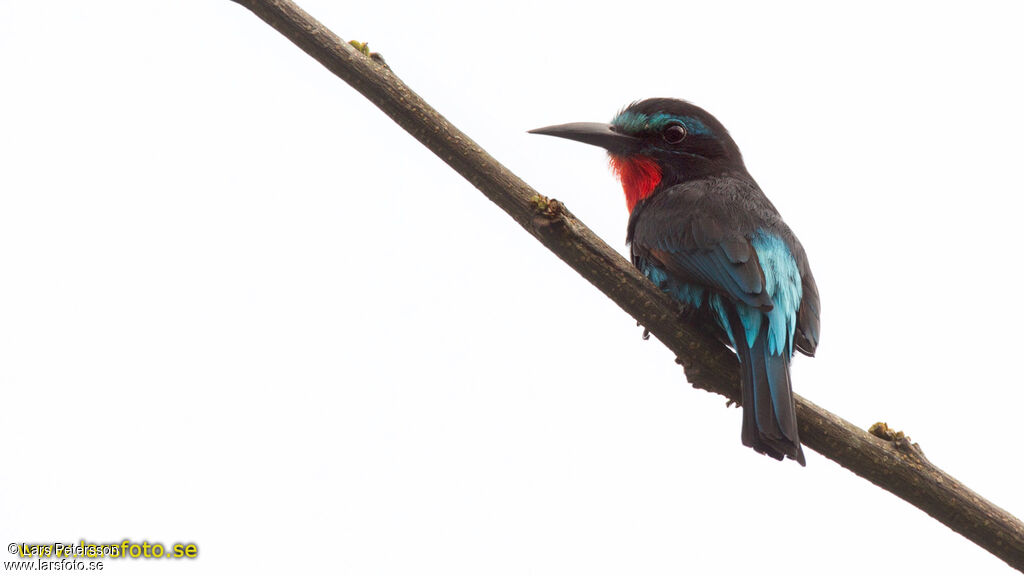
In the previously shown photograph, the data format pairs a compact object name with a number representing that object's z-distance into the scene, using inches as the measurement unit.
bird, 262.2
